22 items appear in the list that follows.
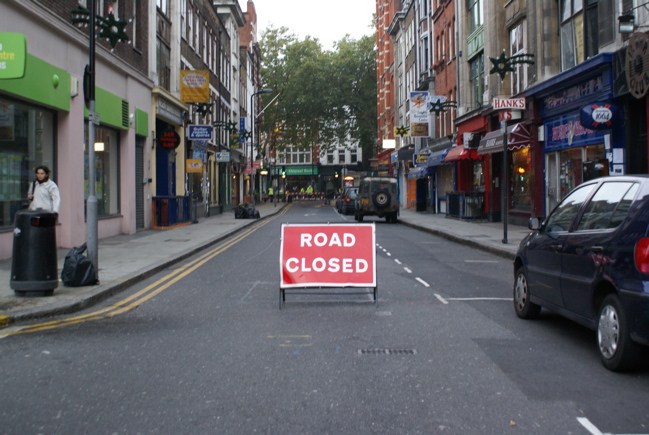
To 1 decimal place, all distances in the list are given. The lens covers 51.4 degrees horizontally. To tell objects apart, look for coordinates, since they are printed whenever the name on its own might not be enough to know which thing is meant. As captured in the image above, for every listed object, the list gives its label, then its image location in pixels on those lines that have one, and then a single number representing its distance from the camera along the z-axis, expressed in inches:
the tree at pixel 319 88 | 2475.4
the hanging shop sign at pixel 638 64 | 564.9
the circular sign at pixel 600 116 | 637.3
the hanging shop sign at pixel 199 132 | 1152.8
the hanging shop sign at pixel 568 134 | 719.0
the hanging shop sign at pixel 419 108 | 1387.8
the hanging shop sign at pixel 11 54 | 346.9
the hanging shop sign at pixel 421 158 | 1494.8
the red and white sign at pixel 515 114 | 910.4
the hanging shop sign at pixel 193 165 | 1150.3
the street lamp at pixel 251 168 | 1859.3
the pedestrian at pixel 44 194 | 481.4
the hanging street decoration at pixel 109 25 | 669.7
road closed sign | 343.0
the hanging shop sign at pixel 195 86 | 1098.1
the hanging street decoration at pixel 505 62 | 830.5
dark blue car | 205.0
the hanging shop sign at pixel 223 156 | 1470.2
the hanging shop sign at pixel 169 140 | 1018.1
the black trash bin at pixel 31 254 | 346.0
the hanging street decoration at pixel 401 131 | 1718.8
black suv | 1198.3
